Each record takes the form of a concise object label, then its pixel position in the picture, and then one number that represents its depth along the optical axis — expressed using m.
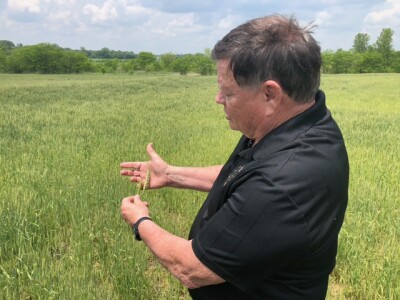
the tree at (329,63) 88.39
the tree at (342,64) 88.75
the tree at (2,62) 82.12
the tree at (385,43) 92.31
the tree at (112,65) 100.56
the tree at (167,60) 107.38
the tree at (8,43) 150.30
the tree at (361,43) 109.94
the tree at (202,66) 88.10
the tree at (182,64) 98.62
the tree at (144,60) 108.69
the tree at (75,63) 86.38
